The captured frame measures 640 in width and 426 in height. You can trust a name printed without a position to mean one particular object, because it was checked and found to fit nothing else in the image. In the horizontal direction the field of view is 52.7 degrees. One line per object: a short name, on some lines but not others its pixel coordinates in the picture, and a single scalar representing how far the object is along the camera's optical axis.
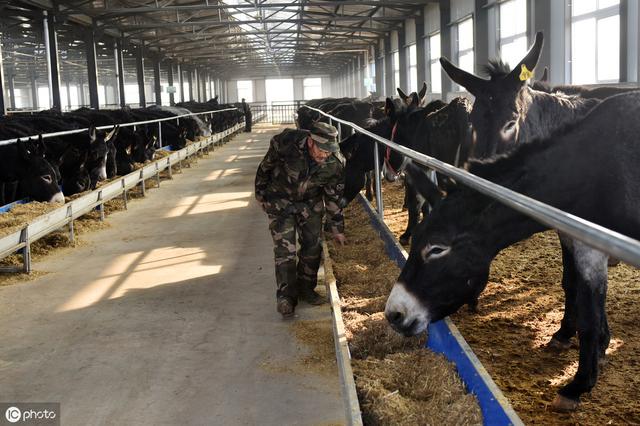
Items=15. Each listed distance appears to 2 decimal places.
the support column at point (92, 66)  23.91
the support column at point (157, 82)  34.75
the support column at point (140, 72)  31.41
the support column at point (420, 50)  25.39
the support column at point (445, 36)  21.03
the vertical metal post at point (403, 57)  29.52
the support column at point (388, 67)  34.19
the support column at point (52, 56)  20.73
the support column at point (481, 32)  17.20
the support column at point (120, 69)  26.52
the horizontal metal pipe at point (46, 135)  8.37
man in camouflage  5.53
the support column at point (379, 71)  37.88
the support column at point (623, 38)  9.99
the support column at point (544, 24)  12.51
